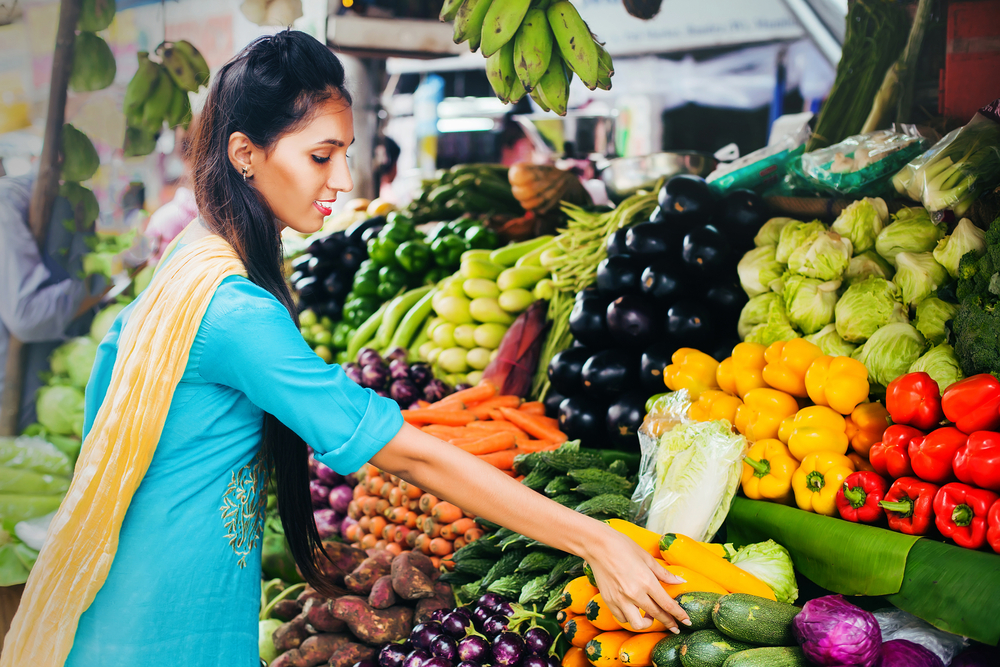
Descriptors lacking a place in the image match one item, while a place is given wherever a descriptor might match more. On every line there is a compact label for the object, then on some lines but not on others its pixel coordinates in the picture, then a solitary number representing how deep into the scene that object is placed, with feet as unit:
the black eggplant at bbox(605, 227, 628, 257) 10.81
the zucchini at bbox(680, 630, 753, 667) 5.13
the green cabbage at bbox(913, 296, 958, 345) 7.22
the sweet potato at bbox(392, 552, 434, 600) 7.59
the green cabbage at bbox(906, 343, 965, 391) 6.61
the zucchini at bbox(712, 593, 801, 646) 5.16
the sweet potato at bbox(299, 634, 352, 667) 7.55
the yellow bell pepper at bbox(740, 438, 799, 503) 6.94
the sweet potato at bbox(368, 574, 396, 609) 7.55
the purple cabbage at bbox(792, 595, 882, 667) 4.79
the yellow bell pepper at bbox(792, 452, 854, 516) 6.49
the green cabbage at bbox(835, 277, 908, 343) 7.74
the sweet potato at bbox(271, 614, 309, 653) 8.07
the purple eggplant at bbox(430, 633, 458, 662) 6.47
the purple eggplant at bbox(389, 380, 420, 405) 12.59
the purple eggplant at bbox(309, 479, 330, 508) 11.86
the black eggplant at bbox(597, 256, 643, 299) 10.23
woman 4.52
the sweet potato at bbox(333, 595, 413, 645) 7.38
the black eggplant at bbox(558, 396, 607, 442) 10.01
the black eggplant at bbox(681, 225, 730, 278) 9.63
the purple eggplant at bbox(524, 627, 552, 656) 6.36
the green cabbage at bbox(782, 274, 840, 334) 8.36
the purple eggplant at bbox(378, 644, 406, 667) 6.88
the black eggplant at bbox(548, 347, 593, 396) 10.50
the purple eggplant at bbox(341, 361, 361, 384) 13.43
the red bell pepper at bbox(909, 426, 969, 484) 5.63
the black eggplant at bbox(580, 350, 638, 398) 9.75
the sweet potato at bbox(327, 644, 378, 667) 7.30
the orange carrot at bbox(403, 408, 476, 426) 11.09
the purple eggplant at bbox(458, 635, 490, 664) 6.35
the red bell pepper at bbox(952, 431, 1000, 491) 5.22
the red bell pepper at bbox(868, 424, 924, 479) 6.03
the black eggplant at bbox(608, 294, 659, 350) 9.68
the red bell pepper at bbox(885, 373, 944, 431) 6.01
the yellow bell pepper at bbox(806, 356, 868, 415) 6.91
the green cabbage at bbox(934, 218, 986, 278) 7.00
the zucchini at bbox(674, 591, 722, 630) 5.41
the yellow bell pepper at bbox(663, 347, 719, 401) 8.57
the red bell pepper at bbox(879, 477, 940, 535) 5.69
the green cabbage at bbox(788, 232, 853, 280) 8.41
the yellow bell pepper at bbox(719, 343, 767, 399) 7.89
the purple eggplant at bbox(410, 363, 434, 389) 12.96
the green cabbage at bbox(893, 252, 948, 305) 7.55
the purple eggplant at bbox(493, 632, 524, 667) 6.24
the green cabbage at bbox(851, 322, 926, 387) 7.25
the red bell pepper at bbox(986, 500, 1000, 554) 5.09
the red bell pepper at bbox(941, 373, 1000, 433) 5.51
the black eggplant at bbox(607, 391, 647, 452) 9.30
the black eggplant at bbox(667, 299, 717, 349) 9.42
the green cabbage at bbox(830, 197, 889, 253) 8.66
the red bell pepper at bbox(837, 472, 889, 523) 6.09
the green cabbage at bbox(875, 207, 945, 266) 8.05
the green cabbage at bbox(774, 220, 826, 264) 9.00
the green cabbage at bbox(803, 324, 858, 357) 7.98
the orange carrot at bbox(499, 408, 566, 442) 10.52
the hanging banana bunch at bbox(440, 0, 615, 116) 7.14
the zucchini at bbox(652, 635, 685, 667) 5.33
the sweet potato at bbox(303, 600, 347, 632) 7.74
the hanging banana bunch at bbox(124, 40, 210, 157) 9.87
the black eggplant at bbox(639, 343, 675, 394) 9.31
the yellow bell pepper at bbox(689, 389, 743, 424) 7.85
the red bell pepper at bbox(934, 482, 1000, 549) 5.25
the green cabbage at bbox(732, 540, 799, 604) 6.26
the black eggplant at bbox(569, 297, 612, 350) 10.30
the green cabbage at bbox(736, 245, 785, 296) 9.27
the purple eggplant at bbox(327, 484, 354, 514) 11.44
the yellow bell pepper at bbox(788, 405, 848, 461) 6.75
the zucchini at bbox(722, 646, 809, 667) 4.93
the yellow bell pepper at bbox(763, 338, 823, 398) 7.47
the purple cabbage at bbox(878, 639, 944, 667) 4.90
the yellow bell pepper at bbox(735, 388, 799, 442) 7.38
